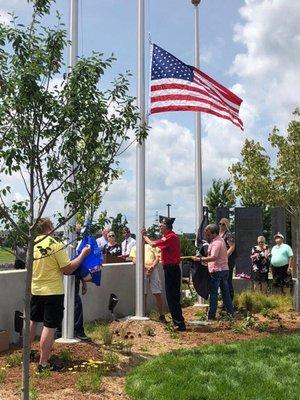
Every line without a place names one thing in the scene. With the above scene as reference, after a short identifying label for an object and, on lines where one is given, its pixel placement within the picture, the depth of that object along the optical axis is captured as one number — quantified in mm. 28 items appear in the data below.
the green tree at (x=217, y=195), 46750
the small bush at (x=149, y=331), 9344
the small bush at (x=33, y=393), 5883
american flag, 11164
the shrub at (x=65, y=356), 7355
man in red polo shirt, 9891
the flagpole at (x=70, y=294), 8367
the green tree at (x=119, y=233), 30356
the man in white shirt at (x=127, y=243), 14555
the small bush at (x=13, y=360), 7230
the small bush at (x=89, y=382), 6227
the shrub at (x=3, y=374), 6498
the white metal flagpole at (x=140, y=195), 10398
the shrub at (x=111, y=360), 7180
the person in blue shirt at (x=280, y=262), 14047
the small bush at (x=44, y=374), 6658
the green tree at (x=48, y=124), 5098
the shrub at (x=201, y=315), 11188
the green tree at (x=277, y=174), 20812
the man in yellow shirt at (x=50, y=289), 6848
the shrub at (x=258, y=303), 12158
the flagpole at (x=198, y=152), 13352
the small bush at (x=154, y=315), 10760
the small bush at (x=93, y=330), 9078
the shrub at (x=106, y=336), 8375
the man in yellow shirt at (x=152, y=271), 11049
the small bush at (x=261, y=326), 10172
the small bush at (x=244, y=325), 9898
